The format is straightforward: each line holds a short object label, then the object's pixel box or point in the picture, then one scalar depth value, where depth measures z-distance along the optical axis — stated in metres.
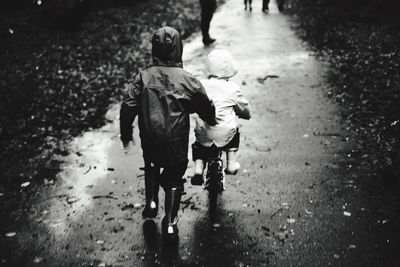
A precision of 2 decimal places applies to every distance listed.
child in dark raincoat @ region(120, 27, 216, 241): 4.45
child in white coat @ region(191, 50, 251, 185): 5.04
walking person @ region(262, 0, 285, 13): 17.30
